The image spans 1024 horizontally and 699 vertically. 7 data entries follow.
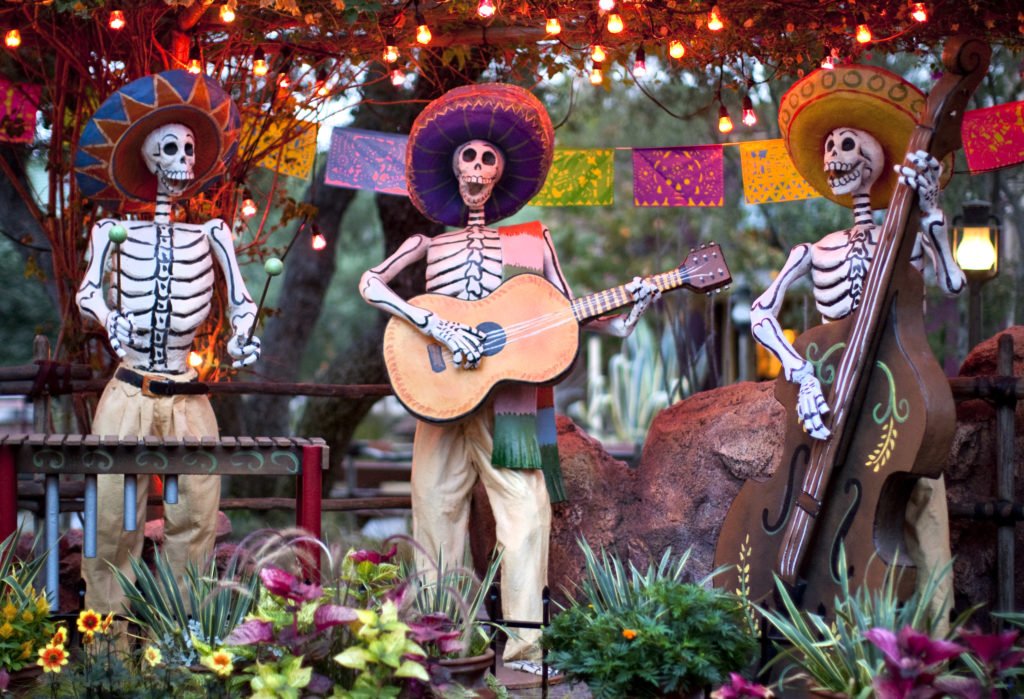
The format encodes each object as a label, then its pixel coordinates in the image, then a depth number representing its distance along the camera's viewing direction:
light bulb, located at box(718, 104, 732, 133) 5.79
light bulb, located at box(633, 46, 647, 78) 5.55
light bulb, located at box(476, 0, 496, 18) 4.96
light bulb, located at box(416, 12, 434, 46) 5.29
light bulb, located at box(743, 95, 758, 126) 5.73
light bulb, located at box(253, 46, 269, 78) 5.65
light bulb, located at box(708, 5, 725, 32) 5.19
